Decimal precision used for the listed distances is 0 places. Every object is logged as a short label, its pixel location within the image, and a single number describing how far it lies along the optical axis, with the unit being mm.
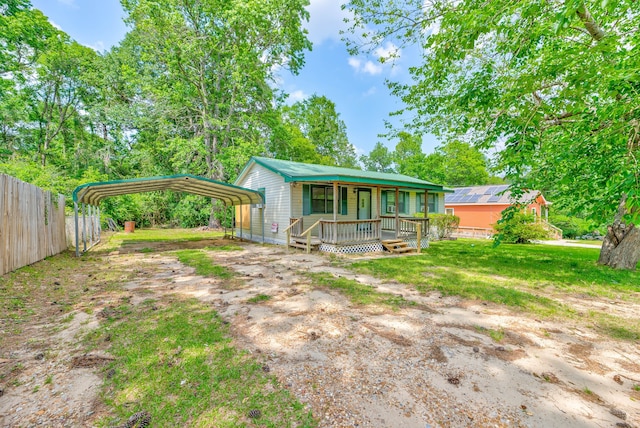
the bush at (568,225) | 22750
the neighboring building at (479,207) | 20984
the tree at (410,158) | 34750
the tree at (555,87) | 4168
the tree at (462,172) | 33091
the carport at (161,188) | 8992
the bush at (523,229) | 15969
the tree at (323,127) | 34000
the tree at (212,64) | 16953
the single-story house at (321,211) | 10289
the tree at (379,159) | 46531
